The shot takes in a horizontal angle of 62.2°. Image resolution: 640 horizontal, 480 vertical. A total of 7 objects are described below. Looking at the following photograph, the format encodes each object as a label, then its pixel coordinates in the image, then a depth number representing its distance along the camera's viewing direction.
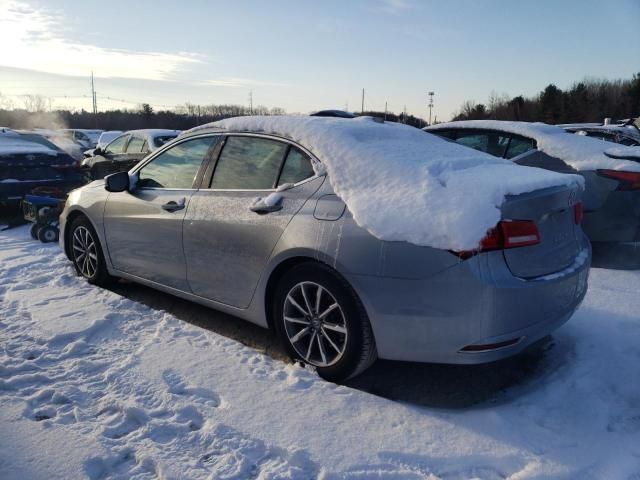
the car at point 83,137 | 26.44
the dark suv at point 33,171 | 8.26
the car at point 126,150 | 10.94
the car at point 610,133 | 9.36
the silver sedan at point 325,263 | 2.67
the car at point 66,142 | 19.49
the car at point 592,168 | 5.40
